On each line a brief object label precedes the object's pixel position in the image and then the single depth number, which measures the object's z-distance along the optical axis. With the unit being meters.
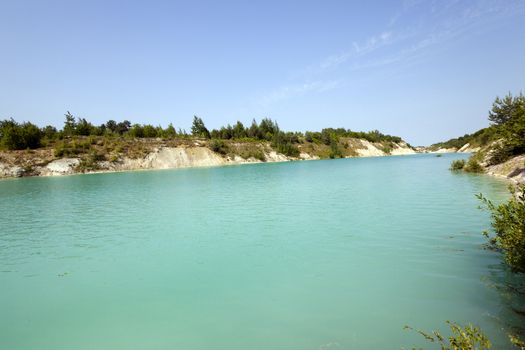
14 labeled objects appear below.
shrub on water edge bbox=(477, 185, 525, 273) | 6.18
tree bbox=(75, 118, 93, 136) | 97.94
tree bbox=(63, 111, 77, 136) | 95.47
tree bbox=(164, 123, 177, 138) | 112.89
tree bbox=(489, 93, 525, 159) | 14.46
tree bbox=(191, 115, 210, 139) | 123.44
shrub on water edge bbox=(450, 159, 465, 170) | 40.85
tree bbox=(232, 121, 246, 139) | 125.31
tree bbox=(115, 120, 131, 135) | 164.69
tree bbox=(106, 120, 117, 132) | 165.71
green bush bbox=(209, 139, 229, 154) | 98.06
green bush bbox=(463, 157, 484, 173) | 35.84
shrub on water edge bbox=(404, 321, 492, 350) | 3.86
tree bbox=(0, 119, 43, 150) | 73.25
